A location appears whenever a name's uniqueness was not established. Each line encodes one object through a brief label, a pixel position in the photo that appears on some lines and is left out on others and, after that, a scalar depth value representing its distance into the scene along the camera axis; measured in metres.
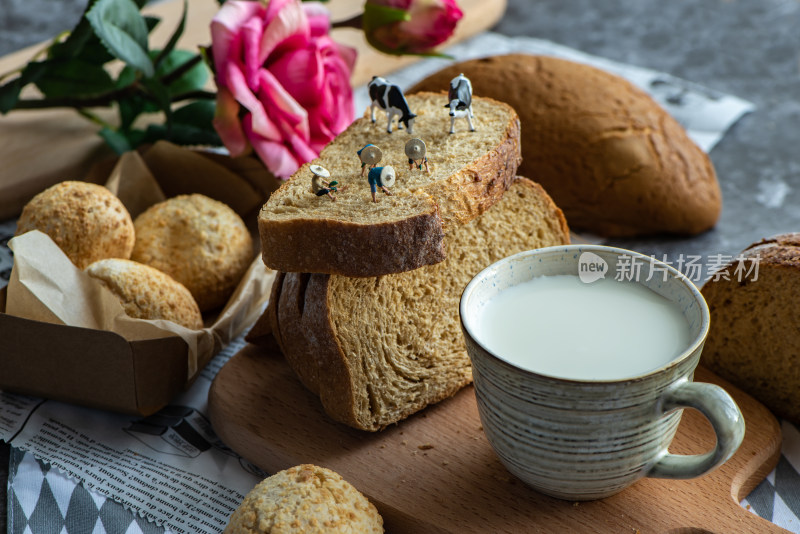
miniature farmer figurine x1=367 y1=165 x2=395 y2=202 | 0.65
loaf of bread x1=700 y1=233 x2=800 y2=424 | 0.67
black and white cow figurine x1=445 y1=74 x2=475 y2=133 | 0.69
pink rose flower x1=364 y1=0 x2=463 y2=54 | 0.76
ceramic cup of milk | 0.59
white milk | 0.61
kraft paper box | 0.66
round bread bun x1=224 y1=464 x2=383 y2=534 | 0.60
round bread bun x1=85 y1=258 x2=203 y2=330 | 0.68
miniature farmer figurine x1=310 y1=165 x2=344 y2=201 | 0.66
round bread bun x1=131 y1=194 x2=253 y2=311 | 0.72
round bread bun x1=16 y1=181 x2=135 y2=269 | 0.71
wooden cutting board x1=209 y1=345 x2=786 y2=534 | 0.62
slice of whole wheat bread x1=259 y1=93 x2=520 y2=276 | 0.64
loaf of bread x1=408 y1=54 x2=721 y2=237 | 0.81
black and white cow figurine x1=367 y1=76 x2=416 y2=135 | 0.69
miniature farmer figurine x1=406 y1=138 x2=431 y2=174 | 0.67
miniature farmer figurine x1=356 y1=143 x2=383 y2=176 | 0.66
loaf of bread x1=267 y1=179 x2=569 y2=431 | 0.66
